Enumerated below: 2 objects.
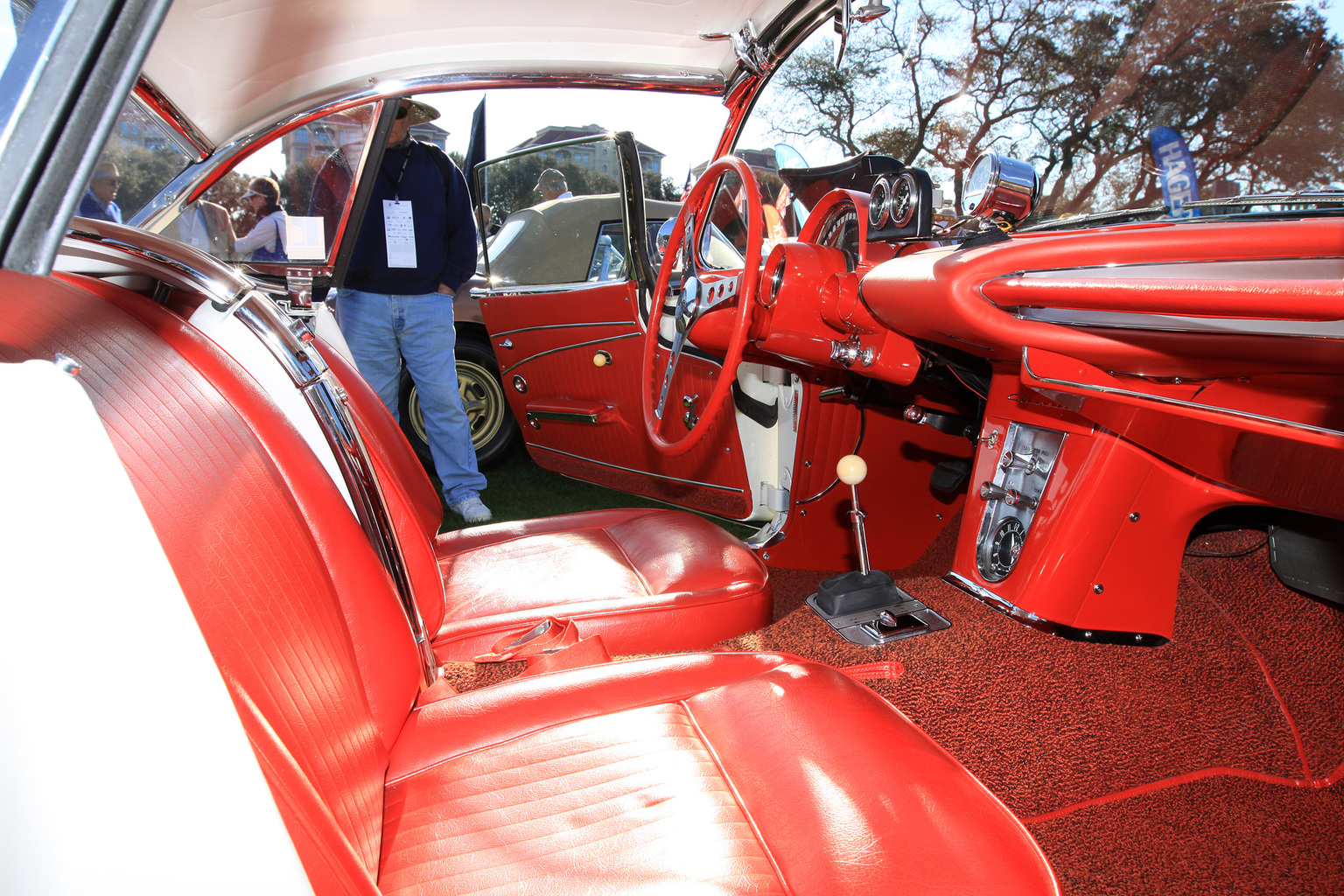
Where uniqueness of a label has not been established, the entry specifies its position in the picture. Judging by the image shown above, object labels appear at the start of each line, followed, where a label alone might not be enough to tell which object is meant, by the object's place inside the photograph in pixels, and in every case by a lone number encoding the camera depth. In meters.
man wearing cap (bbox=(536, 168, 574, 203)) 2.95
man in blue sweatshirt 2.84
